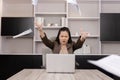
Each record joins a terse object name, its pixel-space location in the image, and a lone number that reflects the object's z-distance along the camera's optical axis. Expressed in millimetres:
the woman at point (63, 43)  2474
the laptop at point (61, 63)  1755
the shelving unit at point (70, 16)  4714
